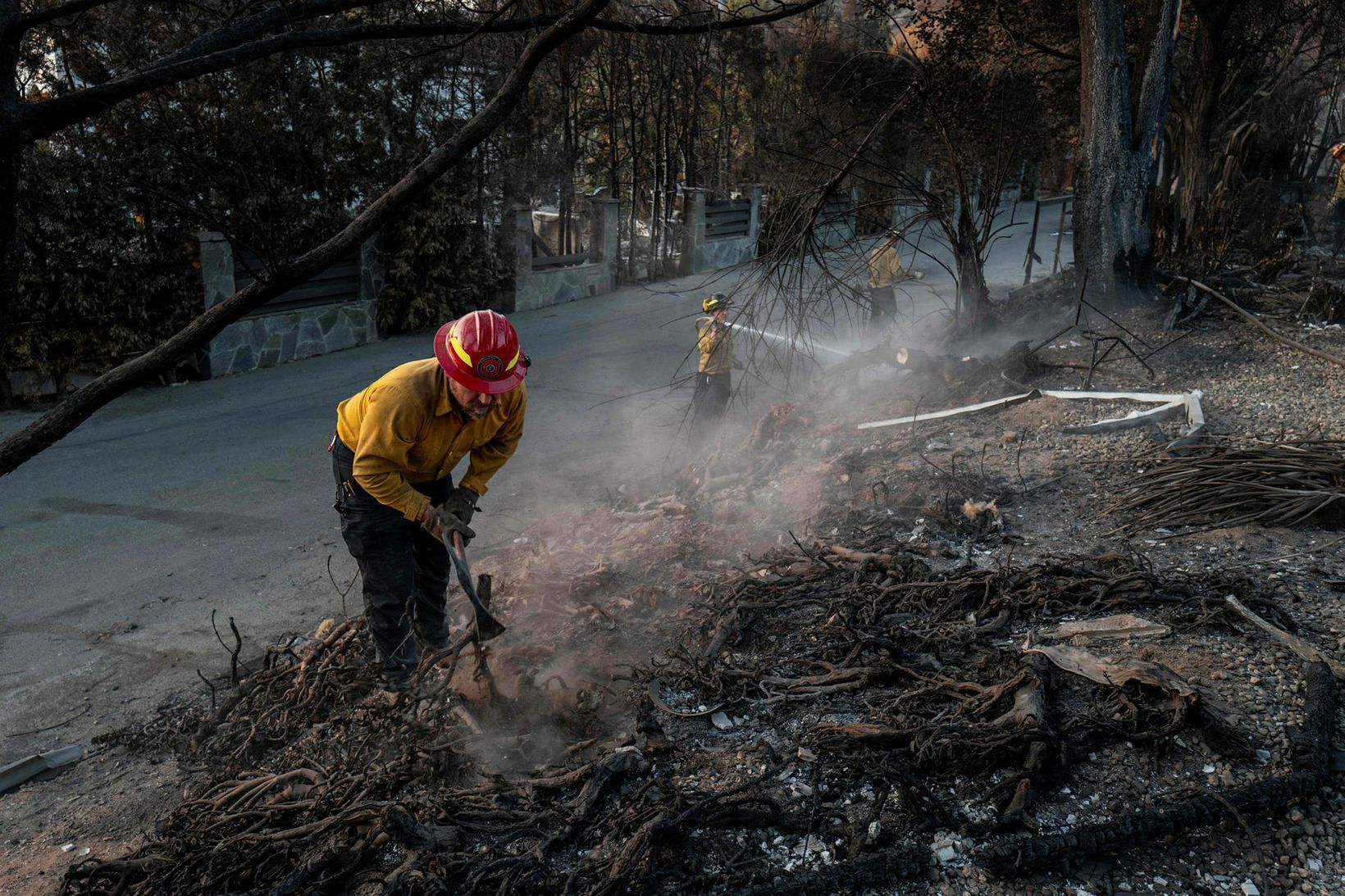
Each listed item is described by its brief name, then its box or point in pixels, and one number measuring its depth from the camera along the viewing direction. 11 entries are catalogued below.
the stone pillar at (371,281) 13.55
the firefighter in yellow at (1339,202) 13.98
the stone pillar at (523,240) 15.37
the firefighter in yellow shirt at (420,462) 4.06
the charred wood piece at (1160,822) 2.99
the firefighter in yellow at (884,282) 11.46
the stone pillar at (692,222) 19.06
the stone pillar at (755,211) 20.95
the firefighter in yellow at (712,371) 8.31
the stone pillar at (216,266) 11.40
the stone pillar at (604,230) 17.41
